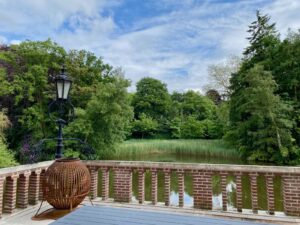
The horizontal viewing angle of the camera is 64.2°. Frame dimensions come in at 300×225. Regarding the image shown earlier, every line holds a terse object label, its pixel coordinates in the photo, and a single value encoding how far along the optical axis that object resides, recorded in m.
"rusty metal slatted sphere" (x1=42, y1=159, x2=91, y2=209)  2.94
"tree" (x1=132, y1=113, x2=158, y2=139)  23.80
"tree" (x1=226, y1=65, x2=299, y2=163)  12.69
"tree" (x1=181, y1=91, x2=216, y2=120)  25.26
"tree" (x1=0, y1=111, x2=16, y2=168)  8.66
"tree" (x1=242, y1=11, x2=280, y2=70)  15.91
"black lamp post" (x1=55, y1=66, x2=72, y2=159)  3.74
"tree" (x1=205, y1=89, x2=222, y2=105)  26.77
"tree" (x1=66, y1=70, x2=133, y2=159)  11.97
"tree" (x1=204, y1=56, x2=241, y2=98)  19.83
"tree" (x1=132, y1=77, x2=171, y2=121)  26.73
